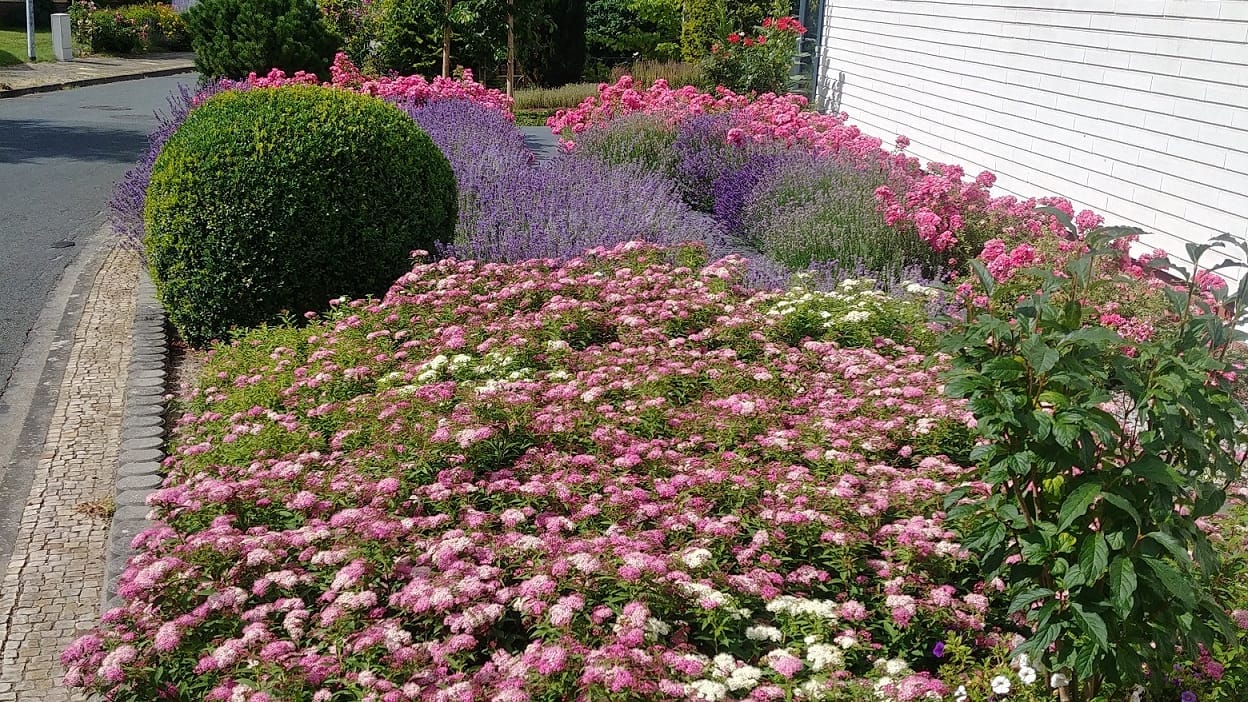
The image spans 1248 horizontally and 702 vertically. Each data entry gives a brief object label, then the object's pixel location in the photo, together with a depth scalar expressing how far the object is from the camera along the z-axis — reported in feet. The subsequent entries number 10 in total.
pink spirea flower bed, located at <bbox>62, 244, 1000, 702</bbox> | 8.99
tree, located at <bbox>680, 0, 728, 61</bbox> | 67.26
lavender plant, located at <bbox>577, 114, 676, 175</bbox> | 32.11
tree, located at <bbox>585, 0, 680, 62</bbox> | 76.28
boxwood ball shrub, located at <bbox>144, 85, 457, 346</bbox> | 19.90
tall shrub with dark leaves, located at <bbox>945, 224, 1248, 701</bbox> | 7.96
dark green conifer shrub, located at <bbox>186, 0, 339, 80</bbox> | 46.70
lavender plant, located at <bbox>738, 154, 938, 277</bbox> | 22.95
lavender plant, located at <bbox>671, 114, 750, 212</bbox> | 31.01
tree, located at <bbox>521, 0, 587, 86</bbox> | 68.18
